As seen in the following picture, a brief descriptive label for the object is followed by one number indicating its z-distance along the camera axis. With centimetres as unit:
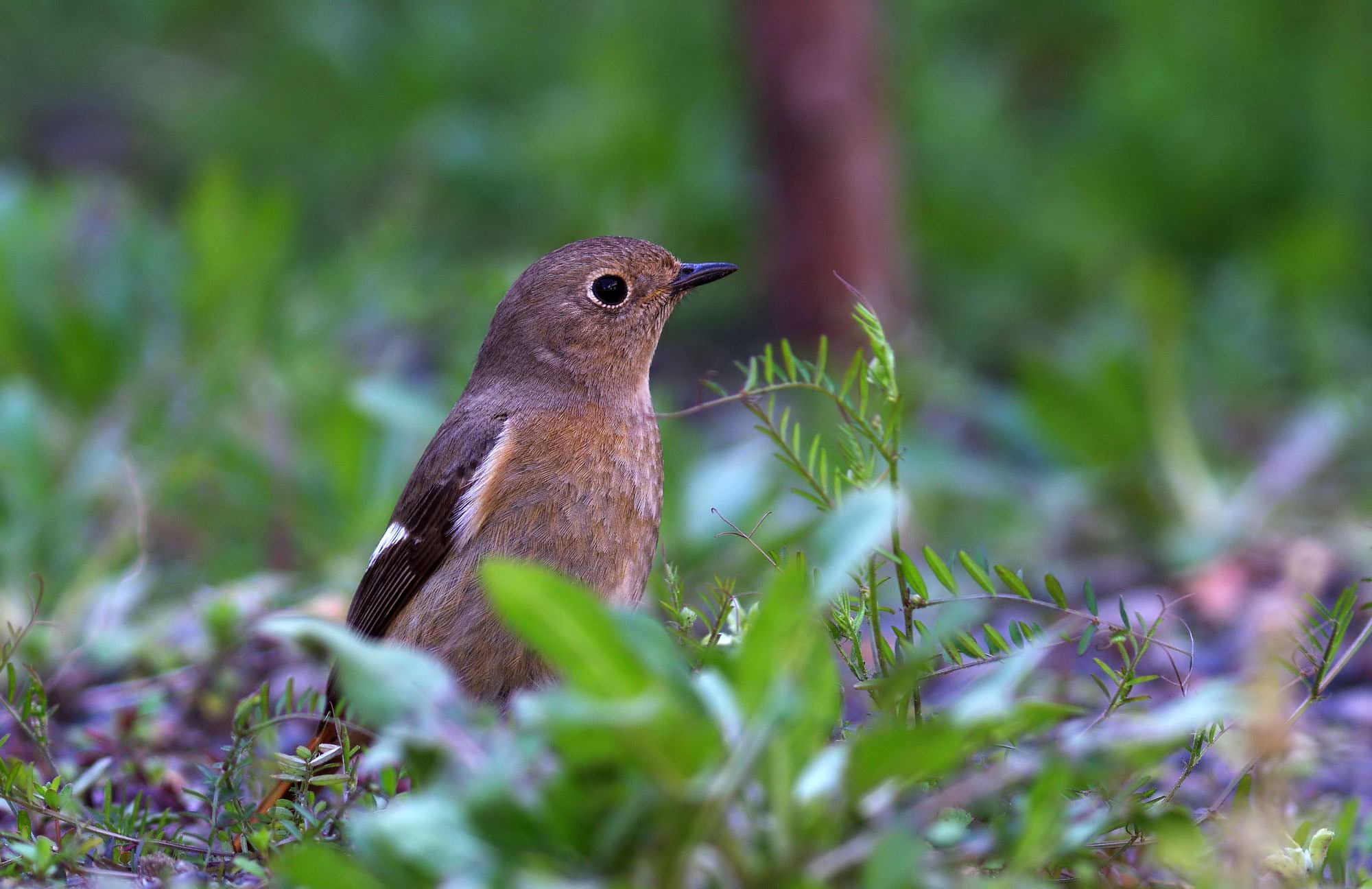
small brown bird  731
